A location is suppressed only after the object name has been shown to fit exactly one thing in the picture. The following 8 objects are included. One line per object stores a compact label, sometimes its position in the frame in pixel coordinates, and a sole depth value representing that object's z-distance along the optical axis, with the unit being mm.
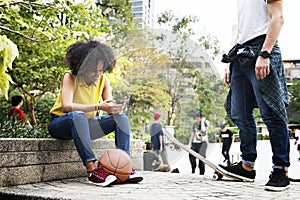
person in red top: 6879
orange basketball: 3102
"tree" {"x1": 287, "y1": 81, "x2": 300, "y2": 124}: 35075
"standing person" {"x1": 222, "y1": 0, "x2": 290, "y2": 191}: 2902
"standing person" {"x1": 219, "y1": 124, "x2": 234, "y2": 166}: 6793
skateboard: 3129
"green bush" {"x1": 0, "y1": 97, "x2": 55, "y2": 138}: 3829
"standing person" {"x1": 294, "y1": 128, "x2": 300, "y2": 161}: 13266
